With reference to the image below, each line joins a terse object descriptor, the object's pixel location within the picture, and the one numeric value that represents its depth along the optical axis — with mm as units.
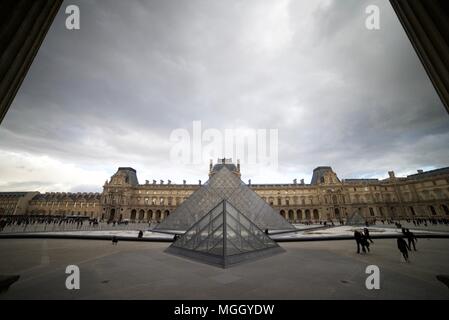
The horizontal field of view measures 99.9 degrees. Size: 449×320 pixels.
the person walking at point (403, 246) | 6711
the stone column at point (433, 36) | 3023
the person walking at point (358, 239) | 8383
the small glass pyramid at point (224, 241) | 7082
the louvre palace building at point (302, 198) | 52031
